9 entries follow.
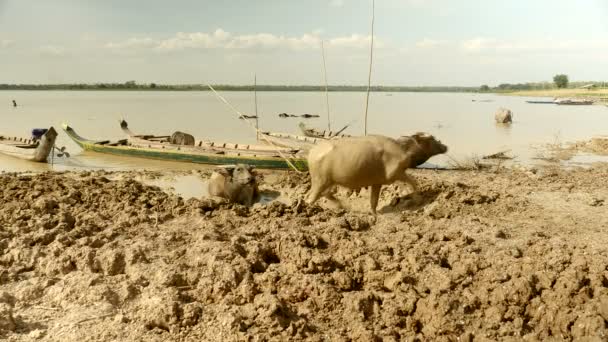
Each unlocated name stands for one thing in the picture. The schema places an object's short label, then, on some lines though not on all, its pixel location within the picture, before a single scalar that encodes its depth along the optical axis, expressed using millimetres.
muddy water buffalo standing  7141
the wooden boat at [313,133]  17000
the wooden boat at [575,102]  49800
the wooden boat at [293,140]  14213
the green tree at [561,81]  99056
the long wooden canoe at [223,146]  12983
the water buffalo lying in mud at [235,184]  8844
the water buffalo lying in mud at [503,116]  30828
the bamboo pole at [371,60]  12882
